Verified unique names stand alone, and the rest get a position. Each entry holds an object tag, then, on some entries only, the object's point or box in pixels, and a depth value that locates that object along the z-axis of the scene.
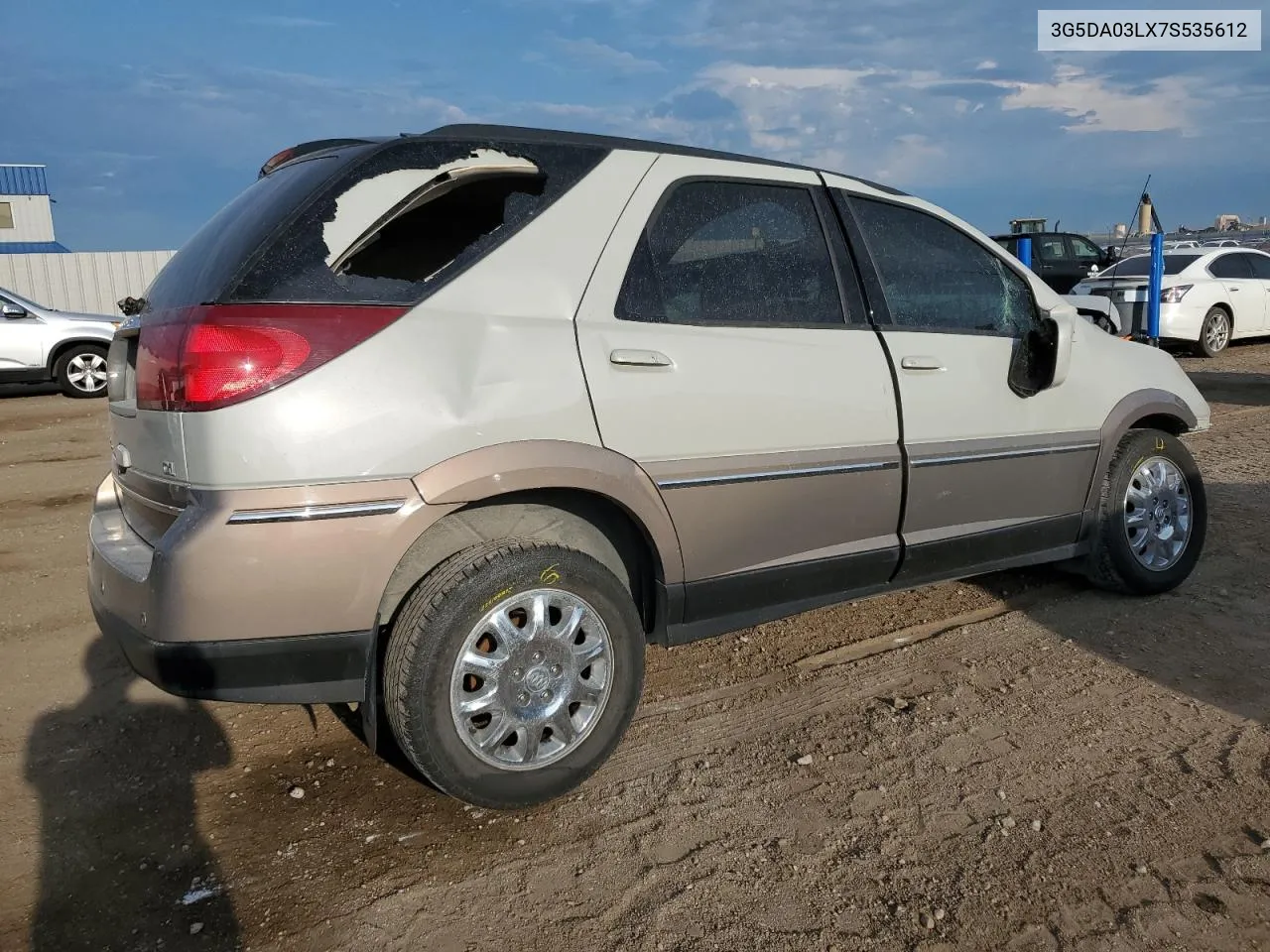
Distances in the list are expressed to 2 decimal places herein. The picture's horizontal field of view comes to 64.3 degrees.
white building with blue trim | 37.56
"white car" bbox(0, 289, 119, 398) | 12.45
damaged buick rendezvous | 2.47
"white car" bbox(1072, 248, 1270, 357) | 13.37
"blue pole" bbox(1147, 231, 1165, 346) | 11.69
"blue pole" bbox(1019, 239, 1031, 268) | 16.49
